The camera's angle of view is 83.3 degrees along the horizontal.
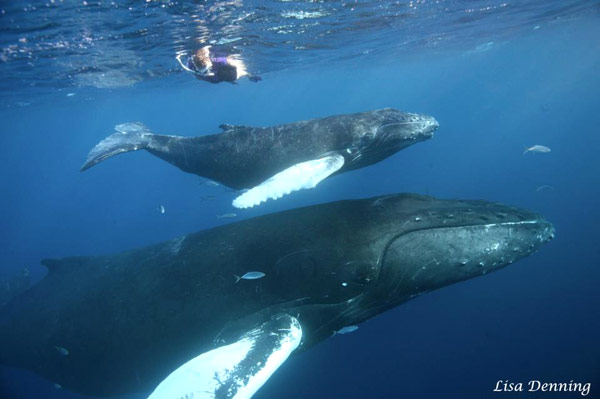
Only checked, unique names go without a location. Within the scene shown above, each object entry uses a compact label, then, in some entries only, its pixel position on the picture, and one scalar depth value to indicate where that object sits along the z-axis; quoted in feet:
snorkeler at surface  35.86
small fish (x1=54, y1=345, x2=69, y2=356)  20.40
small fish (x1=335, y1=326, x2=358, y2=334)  18.58
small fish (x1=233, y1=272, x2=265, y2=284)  16.75
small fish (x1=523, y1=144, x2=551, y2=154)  49.29
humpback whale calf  27.35
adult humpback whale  15.29
